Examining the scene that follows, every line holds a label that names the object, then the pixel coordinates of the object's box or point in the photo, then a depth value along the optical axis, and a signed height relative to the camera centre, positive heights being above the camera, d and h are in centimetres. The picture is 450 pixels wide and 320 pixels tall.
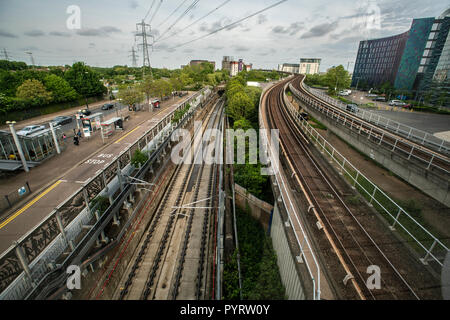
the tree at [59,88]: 4003 -135
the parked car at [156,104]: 4365 -446
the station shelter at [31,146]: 1619 -544
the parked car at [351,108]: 3311 -368
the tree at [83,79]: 4650 +49
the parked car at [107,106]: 4191 -495
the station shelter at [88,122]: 2482 -481
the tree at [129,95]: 3653 -227
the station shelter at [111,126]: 2594 -575
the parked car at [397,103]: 4834 -407
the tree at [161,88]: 4583 -122
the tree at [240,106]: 3588 -385
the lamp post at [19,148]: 1552 -512
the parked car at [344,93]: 6631 -256
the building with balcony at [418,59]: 4522 +778
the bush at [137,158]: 1571 -568
